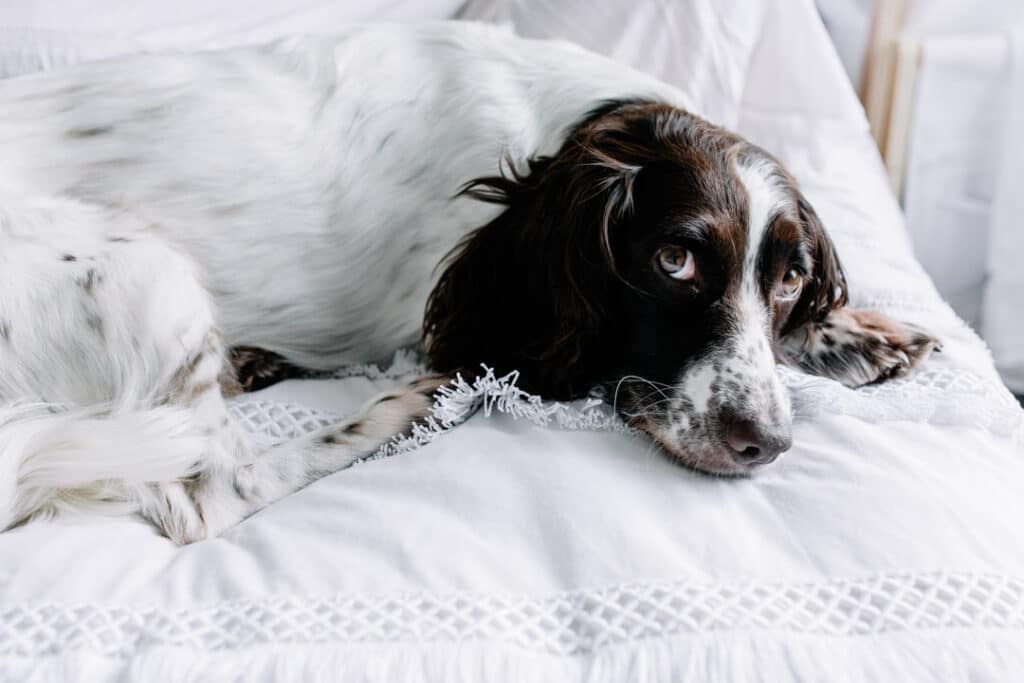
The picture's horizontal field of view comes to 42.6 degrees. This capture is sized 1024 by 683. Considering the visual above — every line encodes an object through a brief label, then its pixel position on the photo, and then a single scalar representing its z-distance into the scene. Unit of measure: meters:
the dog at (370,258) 0.64
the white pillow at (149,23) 0.88
